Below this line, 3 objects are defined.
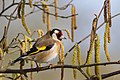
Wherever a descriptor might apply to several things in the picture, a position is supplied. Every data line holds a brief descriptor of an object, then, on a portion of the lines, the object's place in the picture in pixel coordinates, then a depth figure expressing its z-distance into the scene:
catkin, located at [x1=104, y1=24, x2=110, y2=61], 2.59
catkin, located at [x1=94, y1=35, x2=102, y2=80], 2.54
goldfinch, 2.95
